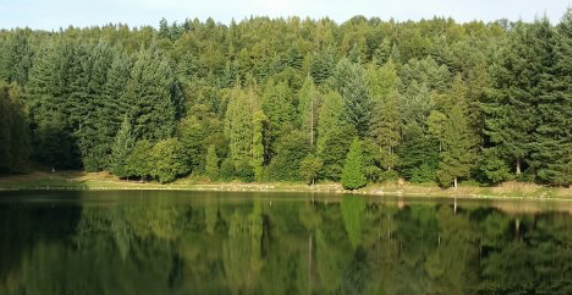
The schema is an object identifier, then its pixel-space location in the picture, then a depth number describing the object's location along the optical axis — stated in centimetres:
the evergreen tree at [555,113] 6112
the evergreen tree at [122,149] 8656
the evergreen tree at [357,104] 8512
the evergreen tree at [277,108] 9282
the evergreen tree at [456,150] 6919
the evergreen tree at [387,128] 7669
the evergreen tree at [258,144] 8512
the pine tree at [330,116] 8571
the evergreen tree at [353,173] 7506
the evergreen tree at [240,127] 8725
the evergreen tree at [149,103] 9200
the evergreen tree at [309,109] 9000
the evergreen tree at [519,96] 6462
